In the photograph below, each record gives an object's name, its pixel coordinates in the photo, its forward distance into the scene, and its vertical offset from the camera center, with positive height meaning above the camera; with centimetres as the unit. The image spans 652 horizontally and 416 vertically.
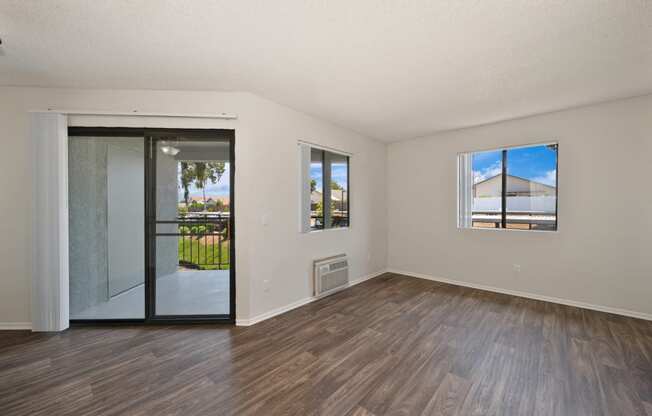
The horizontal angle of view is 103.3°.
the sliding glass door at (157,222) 290 -19
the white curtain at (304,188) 348 +25
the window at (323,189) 354 +27
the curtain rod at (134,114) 270 +98
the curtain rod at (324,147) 355 +88
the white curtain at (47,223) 268 -18
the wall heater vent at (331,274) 360 -100
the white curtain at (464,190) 427 +27
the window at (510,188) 362 +28
